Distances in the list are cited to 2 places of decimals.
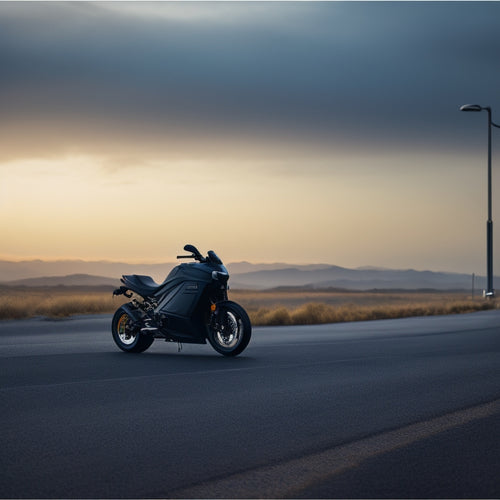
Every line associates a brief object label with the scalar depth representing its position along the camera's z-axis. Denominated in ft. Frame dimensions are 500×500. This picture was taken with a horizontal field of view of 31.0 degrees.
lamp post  130.82
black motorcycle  48.96
